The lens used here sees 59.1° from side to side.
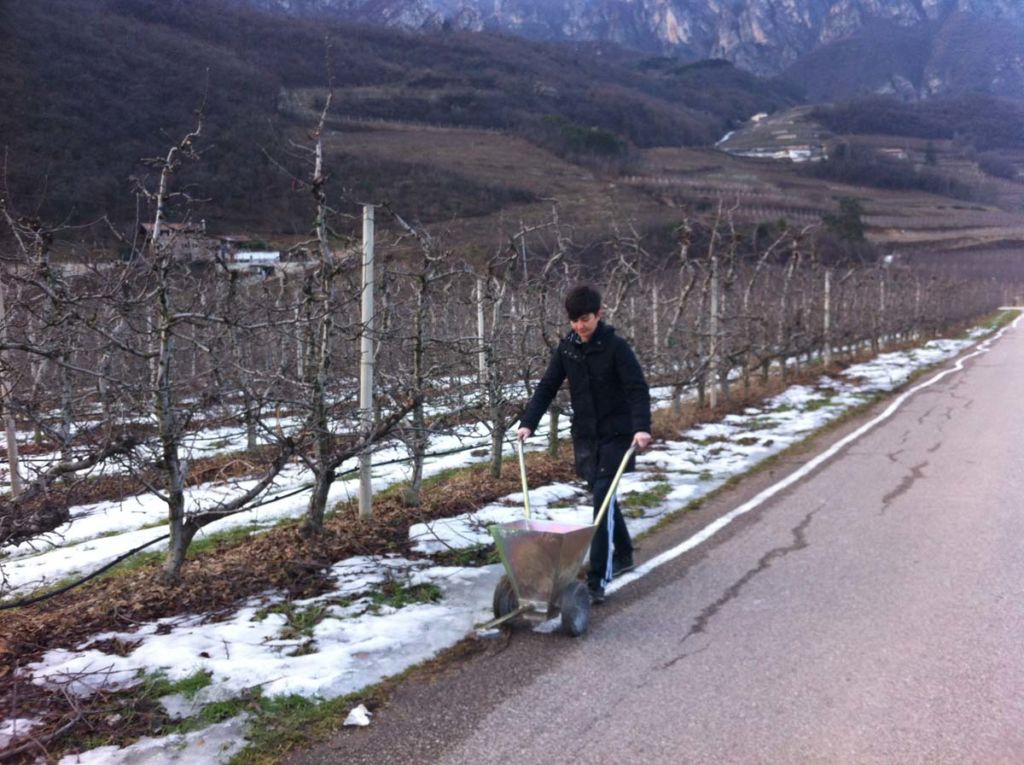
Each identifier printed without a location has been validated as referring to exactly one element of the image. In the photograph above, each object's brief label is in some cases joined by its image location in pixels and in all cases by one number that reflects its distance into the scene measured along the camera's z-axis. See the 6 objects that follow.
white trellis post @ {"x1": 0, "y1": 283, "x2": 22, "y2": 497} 7.89
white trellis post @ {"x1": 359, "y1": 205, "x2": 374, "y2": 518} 7.12
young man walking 5.51
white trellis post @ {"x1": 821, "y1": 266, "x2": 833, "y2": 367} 24.62
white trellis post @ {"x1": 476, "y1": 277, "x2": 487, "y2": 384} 11.85
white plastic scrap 4.02
